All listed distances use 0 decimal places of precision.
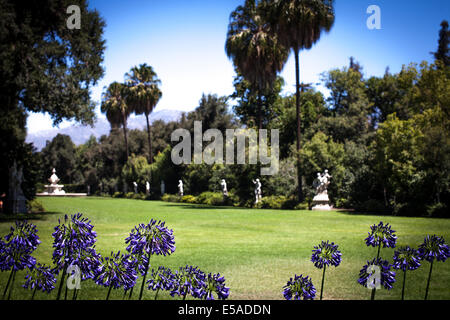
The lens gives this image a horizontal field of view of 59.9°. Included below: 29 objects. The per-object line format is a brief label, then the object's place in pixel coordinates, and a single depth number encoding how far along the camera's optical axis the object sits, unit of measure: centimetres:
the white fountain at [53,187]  4050
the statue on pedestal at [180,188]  3479
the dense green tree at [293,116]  3750
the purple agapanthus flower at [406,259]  334
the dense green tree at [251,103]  4136
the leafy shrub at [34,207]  1979
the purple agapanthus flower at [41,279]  316
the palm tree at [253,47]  2812
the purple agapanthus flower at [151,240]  304
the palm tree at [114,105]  4650
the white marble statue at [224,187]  2933
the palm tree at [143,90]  3678
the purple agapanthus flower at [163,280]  319
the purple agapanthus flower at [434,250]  343
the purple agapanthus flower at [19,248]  297
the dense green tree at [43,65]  1479
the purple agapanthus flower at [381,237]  330
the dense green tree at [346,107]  3616
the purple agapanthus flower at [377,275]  312
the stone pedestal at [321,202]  2297
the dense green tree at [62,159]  4461
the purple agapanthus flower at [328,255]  336
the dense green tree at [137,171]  4184
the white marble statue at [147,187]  3828
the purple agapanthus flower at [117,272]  300
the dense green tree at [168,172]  3866
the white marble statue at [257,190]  2623
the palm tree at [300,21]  2280
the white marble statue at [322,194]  2291
